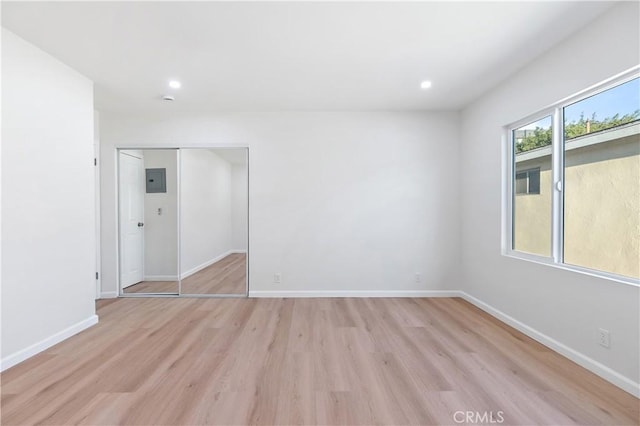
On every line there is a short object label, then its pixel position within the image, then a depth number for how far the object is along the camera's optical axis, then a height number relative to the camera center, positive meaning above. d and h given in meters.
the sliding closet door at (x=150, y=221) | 4.26 -0.13
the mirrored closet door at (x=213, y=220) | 4.27 -0.13
